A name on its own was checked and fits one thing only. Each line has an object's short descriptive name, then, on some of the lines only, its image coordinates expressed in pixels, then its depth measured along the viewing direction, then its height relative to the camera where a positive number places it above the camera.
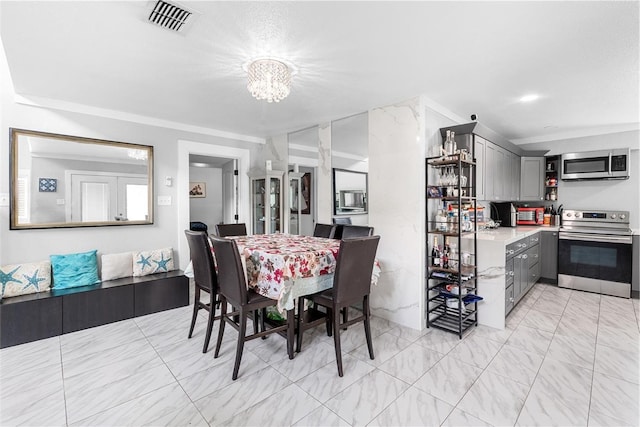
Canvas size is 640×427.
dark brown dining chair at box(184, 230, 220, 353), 2.44 -0.52
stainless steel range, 3.87 -0.54
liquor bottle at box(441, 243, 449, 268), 2.96 -0.46
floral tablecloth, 2.13 -0.43
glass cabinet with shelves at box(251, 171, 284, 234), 4.46 +0.11
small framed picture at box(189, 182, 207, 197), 6.97 +0.47
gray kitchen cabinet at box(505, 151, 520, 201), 4.37 +0.50
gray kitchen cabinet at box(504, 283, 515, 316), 3.05 -0.91
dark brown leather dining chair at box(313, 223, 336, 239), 3.30 -0.22
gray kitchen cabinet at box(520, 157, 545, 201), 4.79 +0.52
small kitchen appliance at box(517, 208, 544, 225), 4.81 -0.05
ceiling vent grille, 1.65 +1.10
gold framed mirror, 3.00 +0.30
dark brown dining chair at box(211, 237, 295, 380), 2.10 -0.63
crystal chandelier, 2.16 +0.95
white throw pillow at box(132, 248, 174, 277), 3.52 -0.62
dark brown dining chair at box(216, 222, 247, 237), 3.66 -0.24
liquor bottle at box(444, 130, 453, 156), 2.96 +0.65
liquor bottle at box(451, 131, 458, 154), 2.96 +0.65
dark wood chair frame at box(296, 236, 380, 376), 2.15 -0.55
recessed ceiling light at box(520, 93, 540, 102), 2.99 +1.15
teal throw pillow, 3.05 -0.63
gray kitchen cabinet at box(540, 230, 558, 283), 4.40 -0.64
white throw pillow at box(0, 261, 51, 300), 2.78 -0.66
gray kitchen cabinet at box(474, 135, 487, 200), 3.41 +0.54
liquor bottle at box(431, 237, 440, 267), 2.99 -0.43
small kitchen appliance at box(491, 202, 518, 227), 4.77 -0.02
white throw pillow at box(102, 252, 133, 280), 3.34 -0.63
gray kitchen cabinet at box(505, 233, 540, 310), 3.19 -0.63
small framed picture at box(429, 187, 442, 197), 2.91 +0.18
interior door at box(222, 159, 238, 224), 4.75 +0.31
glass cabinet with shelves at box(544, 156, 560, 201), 4.83 +0.56
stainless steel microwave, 4.15 +0.68
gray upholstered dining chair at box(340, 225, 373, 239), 2.88 -0.20
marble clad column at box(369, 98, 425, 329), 2.97 +0.04
